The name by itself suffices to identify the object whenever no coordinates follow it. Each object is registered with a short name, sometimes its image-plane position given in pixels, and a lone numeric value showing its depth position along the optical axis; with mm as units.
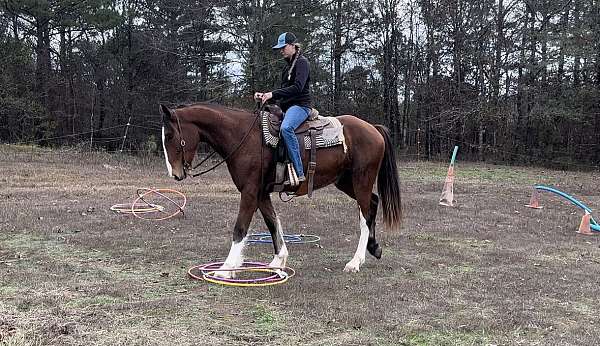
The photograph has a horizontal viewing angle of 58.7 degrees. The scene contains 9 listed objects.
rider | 6086
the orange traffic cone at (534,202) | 12117
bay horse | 5859
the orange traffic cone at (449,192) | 12117
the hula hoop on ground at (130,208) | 9617
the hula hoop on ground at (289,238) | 7809
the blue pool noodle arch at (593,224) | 9291
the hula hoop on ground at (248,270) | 5535
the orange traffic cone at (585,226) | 9203
